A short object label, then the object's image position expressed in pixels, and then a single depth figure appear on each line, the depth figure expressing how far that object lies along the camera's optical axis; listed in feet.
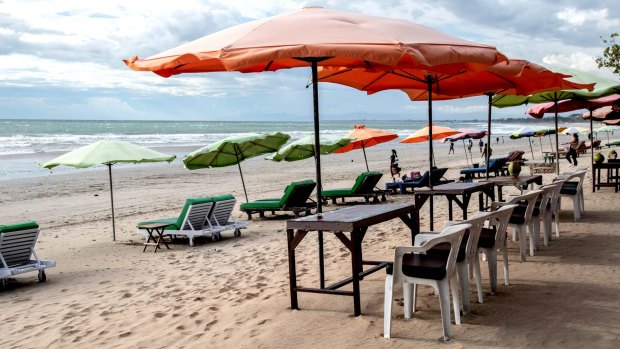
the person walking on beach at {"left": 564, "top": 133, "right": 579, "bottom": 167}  79.66
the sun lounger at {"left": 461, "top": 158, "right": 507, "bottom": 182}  65.26
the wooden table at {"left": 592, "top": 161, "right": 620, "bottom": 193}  42.52
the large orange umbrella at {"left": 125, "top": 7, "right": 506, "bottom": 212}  14.90
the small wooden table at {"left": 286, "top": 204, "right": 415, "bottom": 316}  16.62
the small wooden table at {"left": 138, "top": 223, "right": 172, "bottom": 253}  33.88
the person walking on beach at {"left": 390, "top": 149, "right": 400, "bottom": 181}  64.05
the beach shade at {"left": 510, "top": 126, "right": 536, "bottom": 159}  105.09
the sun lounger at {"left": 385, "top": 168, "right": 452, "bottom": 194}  55.98
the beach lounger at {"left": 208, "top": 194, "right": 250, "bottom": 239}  36.83
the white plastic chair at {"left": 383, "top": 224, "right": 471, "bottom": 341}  14.97
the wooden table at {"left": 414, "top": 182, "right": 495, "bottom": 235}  24.58
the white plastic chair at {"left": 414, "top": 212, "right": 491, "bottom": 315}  16.81
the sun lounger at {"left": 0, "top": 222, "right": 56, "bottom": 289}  26.23
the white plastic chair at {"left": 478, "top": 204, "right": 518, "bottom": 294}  18.62
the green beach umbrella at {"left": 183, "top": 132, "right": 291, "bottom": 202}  45.16
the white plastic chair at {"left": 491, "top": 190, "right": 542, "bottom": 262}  22.71
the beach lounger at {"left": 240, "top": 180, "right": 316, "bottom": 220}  43.50
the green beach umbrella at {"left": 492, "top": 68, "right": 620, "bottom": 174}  34.14
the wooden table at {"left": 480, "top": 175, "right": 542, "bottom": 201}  32.14
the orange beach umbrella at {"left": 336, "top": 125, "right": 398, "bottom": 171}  53.93
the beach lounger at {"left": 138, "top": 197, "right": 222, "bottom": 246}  34.99
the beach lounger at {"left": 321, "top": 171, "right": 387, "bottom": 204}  50.01
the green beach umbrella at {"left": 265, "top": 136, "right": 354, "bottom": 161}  53.01
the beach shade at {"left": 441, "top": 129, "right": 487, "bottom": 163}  84.28
